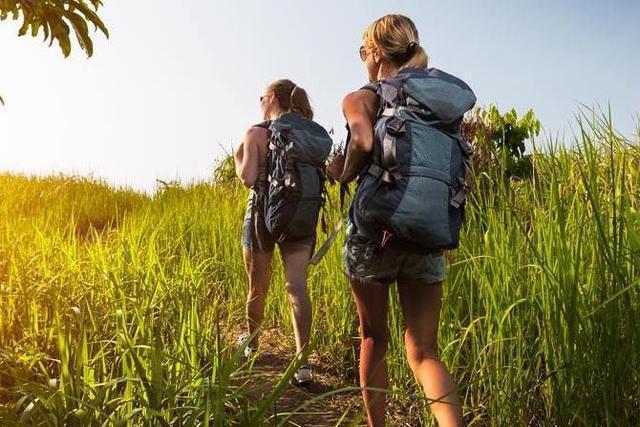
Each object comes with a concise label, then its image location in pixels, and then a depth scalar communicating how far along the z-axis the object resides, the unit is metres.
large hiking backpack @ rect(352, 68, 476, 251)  2.34
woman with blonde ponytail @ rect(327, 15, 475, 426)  2.35
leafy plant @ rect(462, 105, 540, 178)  8.16
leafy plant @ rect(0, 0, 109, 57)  3.68
